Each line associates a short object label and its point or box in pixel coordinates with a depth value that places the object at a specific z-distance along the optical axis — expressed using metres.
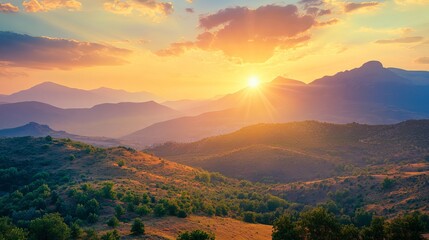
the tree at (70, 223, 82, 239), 28.89
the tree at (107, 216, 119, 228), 34.00
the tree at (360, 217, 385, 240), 27.89
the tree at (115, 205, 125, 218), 38.06
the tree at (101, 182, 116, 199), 43.78
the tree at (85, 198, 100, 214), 38.44
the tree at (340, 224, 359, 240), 27.89
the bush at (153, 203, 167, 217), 40.34
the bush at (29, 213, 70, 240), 27.02
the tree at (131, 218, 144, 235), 31.48
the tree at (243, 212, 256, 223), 49.65
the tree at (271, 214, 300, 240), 29.05
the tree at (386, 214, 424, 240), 26.70
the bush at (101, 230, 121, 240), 27.38
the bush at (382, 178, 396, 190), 57.50
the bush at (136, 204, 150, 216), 39.91
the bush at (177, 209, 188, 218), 41.03
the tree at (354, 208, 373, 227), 47.39
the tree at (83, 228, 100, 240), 28.62
